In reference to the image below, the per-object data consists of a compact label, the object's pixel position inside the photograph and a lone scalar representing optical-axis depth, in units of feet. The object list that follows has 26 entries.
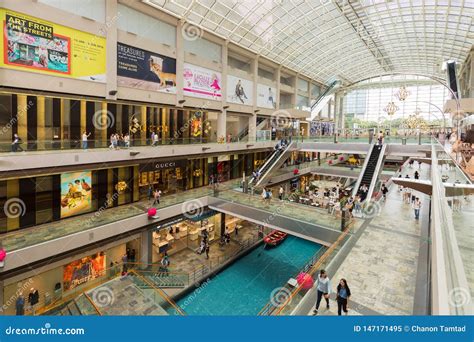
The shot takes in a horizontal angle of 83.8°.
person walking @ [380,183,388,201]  60.73
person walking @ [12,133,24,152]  42.01
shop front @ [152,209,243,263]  65.72
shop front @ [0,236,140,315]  41.56
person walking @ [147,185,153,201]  67.67
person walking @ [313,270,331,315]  23.71
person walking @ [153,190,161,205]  61.77
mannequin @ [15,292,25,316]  41.05
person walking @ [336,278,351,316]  22.42
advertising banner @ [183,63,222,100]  77.61
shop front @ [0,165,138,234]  47.29
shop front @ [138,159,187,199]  65.51
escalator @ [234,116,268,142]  96.76
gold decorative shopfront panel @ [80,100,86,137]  57.38
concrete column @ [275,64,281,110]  118.93
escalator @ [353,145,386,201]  58.42
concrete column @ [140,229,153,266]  59.57
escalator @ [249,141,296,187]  82.76
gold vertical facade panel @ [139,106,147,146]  69.56
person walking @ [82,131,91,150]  50.67
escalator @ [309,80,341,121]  147.33
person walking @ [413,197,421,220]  47.91
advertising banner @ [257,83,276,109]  108.47
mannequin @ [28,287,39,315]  43.34
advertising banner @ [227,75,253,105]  93.27
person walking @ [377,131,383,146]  77.22
